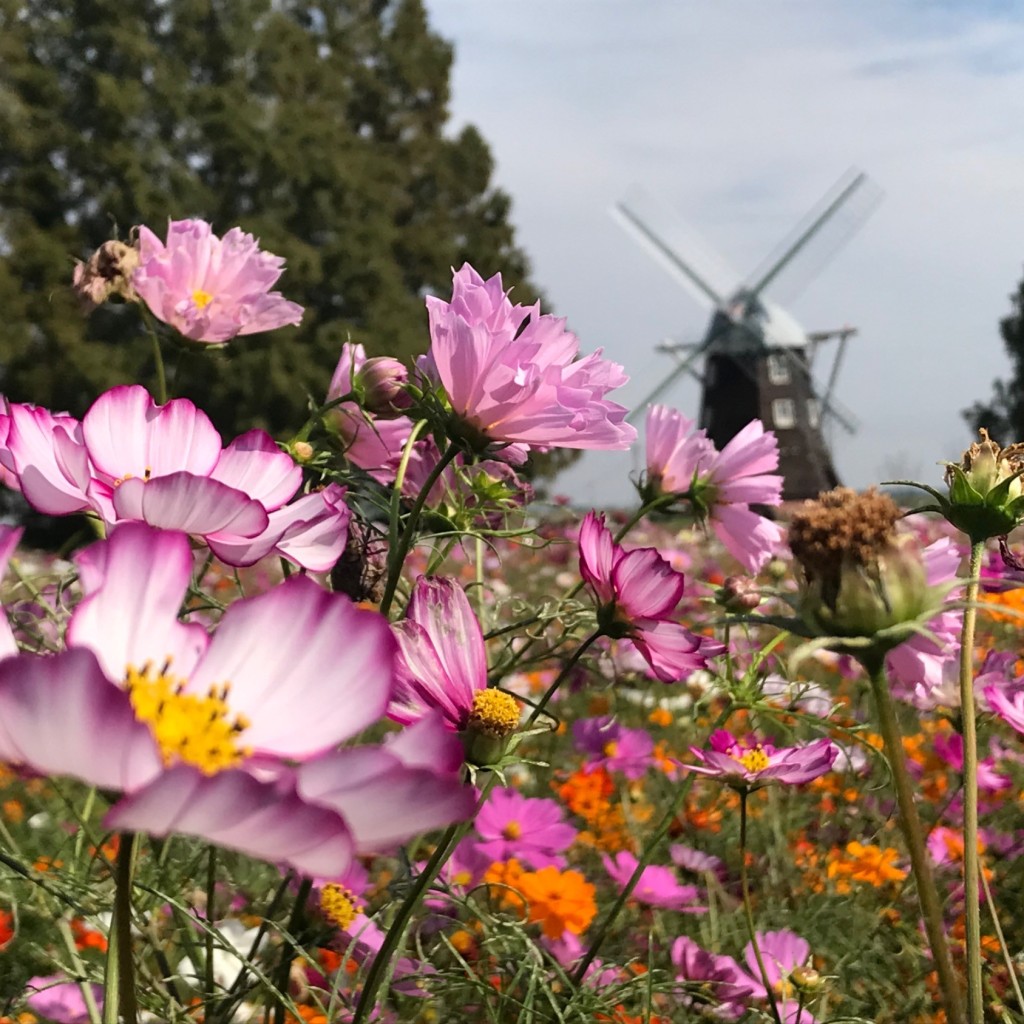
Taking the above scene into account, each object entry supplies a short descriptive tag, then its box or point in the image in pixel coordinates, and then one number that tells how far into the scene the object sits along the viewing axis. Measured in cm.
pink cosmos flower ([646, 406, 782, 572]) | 59
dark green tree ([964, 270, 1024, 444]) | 1140
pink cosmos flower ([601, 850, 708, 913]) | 82
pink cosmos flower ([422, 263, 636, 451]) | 37
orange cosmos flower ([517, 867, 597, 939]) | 74
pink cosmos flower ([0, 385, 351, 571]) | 29
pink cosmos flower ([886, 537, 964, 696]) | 36
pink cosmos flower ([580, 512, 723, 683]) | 38
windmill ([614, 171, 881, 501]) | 1074
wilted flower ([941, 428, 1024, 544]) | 40
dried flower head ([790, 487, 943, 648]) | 31
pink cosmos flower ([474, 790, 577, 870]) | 79
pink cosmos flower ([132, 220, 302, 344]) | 54
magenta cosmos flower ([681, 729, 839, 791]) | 52
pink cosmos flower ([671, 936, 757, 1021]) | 63
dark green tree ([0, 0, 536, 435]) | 853
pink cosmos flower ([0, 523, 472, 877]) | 18
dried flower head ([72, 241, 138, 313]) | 63
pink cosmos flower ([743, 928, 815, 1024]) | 64
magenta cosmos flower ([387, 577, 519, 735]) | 35
